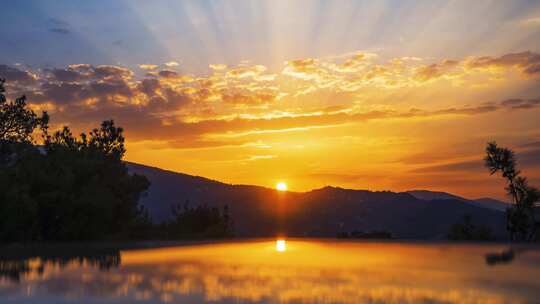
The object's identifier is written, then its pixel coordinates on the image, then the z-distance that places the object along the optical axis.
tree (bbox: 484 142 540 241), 36.59
